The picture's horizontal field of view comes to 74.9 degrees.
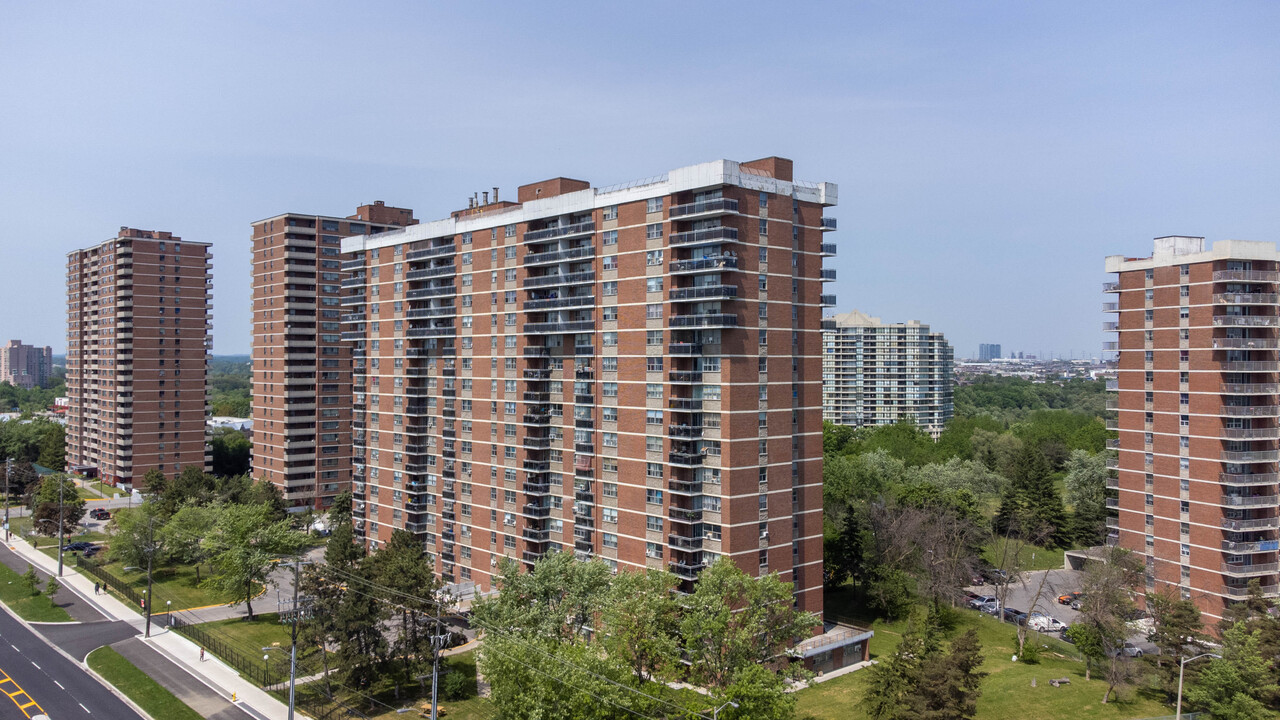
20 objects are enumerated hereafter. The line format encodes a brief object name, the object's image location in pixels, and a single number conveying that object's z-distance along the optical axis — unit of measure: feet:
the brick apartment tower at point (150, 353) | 500.74
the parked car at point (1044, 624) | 298.76
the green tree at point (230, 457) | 565.94
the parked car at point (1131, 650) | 247.95
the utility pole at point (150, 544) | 274.38
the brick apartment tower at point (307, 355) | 444.14
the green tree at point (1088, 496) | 383.04
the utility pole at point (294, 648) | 204.47
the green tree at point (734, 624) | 190.49
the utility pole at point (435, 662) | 180.55
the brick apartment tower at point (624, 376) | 235.81
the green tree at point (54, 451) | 596.29
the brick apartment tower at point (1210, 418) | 268.21
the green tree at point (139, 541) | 329.11
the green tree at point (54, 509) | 385.54
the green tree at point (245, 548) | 285.64
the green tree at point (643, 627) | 193.47
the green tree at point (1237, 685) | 190.70
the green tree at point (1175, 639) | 222.69
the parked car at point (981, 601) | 321.19
